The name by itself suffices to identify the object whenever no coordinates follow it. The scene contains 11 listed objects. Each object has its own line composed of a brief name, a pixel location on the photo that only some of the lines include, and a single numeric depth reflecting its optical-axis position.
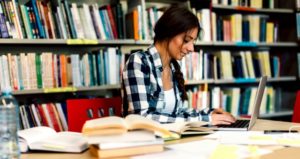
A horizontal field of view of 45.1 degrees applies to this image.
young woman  1.61
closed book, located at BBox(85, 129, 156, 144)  1.02
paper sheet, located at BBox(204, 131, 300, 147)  1.22
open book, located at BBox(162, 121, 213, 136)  1.33
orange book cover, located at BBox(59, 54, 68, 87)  2.36
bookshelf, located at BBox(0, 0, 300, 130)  2.34
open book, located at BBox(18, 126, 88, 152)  1.12
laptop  1.48
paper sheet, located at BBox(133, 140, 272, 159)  1.04
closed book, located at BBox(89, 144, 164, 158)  1.03
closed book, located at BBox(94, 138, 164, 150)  1.03
